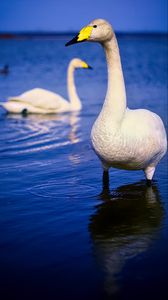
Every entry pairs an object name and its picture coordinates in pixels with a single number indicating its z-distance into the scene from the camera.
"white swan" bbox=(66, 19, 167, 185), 5.53
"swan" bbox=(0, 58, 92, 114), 13.17
